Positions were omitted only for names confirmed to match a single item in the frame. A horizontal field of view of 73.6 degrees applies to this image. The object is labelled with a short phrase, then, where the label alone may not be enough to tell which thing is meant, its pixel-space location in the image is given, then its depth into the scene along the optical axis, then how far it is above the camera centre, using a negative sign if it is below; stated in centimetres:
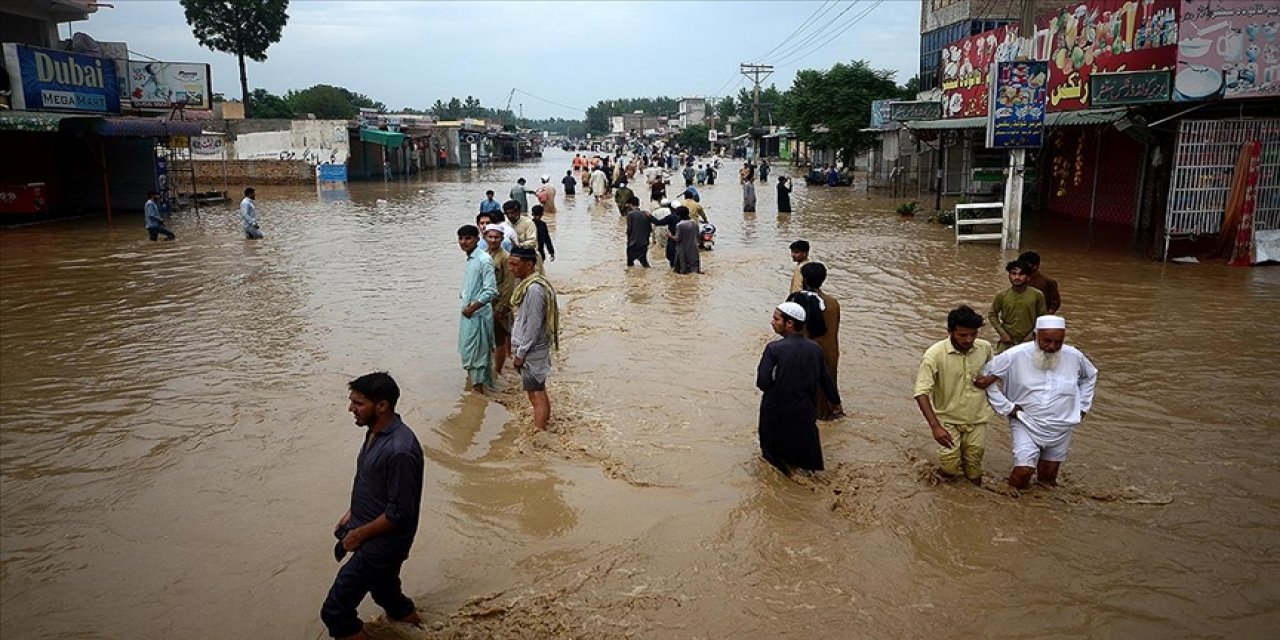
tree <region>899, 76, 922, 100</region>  3911 +363
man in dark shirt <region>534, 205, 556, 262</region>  1198 -108
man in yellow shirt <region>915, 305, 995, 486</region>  538 -140
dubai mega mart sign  2091 +229
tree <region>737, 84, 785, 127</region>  8262 +689
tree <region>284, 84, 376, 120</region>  7862 +601
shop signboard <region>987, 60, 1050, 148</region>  1591 +108
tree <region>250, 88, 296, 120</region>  6617 +485
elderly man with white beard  523 -138
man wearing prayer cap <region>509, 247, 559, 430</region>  671 -126
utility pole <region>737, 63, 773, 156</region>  7419 +815
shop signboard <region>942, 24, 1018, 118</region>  2134 +263
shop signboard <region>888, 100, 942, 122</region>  2659 +165
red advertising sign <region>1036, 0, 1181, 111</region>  1468 +232
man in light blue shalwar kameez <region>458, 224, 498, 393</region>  766 -131
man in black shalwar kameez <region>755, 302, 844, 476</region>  563 -148
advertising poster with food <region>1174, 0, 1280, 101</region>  1373 +181
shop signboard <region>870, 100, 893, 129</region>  3007 +180
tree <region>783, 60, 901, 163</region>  3678 +266
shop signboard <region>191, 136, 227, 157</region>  3966 +101
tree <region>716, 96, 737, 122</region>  10975 +734
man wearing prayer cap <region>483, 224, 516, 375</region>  812 -120
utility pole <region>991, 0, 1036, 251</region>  1662 -34
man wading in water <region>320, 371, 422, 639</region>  379 -149
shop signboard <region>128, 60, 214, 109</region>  2586 +252
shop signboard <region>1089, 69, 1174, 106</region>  1385 +125
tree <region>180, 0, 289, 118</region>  6181 +1037
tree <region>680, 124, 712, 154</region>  9262 +288
